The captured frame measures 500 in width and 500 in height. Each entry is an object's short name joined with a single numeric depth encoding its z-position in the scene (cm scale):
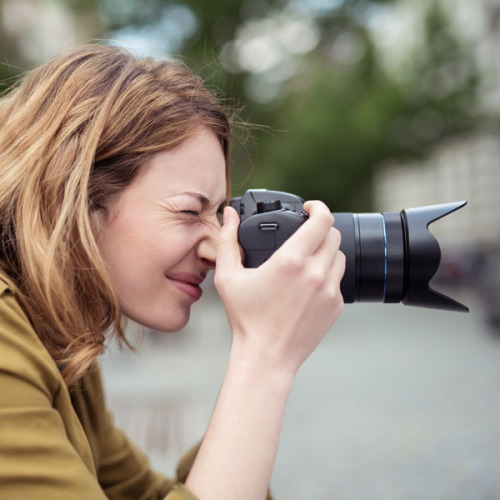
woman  92
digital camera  141
